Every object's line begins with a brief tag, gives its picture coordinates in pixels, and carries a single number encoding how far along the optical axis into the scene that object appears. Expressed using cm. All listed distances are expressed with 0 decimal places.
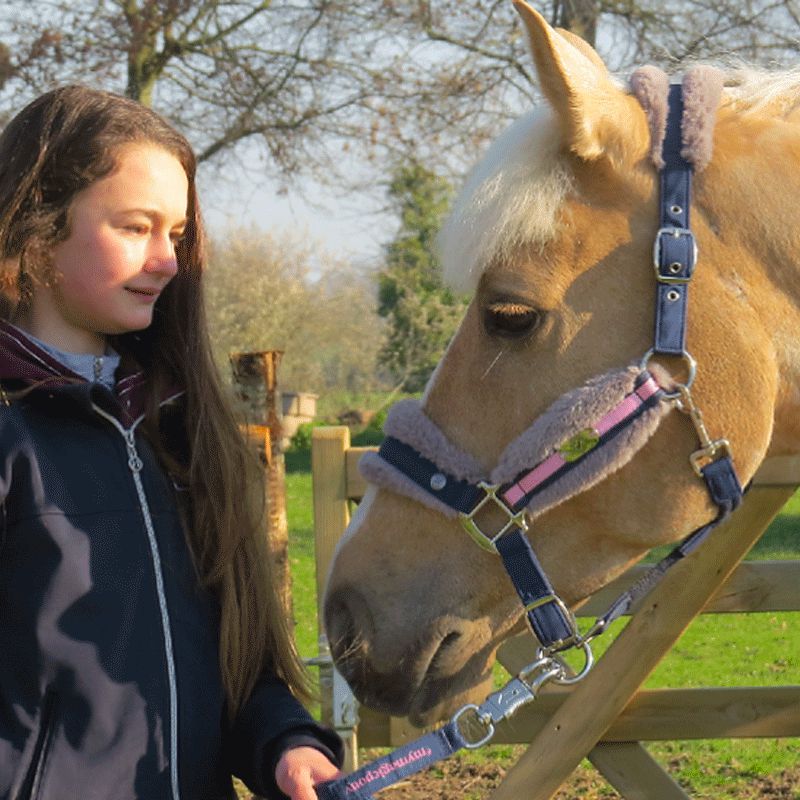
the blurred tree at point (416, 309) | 1833
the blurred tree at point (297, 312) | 2197
